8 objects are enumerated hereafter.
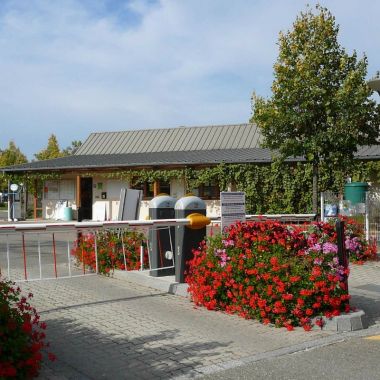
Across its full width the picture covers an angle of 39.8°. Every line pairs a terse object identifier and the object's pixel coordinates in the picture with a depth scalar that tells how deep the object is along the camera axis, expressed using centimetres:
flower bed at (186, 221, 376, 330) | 584
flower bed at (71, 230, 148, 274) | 944
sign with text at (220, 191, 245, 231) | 774
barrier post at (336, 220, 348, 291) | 632
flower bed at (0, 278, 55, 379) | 372
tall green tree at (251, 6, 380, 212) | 1504
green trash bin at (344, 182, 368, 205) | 1470
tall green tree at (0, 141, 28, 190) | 5285
